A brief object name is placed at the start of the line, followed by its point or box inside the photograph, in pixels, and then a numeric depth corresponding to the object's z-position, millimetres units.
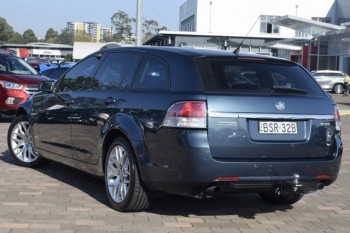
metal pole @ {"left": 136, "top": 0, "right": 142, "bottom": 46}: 18406
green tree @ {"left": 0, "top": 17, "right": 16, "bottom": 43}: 155625
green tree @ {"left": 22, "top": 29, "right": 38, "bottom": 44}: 187700
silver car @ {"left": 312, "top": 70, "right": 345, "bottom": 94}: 38750
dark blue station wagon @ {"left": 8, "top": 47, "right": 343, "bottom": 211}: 5137
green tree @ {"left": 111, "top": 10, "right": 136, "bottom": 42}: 97750
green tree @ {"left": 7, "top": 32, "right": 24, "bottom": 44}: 161412
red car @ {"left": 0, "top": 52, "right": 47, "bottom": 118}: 13078
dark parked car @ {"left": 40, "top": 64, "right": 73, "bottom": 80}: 19031
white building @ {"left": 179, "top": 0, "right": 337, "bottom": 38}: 68250
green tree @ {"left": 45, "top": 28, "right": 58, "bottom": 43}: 187388
